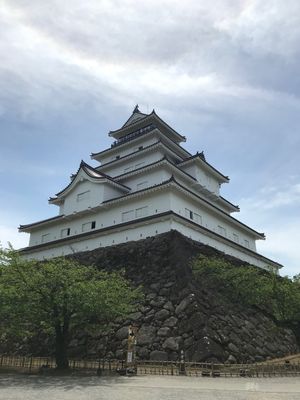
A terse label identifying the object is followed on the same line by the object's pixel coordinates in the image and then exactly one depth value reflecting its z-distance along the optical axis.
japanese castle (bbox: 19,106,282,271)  24.19
